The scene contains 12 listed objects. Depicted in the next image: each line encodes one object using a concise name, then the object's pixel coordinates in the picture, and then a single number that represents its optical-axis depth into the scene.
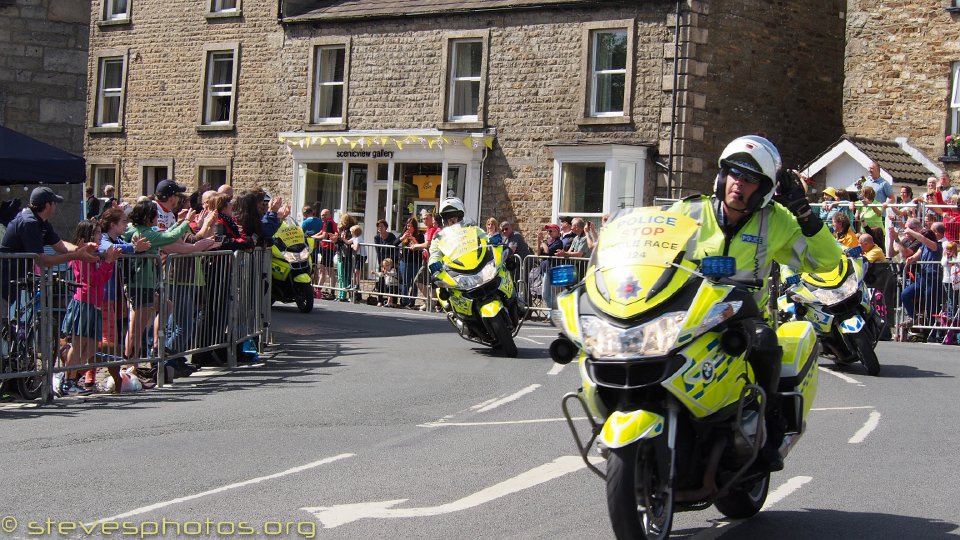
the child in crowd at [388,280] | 25.56
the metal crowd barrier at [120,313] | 11.15
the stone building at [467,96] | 29.84
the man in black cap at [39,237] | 11.39
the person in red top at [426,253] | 24.84
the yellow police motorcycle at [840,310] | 14.64
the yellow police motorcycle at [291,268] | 21.34
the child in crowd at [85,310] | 11.72
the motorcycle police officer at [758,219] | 6.72
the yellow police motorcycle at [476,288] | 15.83
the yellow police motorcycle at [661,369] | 5.87
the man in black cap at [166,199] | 14.67
